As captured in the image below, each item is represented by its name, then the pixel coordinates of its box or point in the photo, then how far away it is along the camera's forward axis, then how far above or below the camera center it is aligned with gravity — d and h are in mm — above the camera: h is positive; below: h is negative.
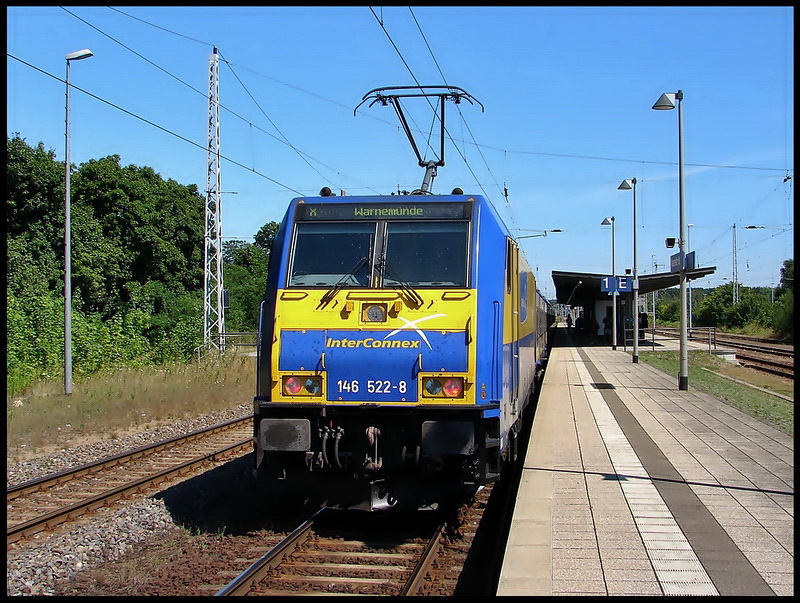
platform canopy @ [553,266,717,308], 36750 +2048
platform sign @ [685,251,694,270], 16906 +1365
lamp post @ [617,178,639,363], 28738 +1398
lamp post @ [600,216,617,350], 35678 +2400
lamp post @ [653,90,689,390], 17594 +2313
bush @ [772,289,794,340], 52344 +496
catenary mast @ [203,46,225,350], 23750 +2659
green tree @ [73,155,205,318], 32562 +4173
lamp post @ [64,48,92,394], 16750 +291
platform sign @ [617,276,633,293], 28903 +1445
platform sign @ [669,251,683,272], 17728 +1396
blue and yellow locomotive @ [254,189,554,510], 7082 -340
